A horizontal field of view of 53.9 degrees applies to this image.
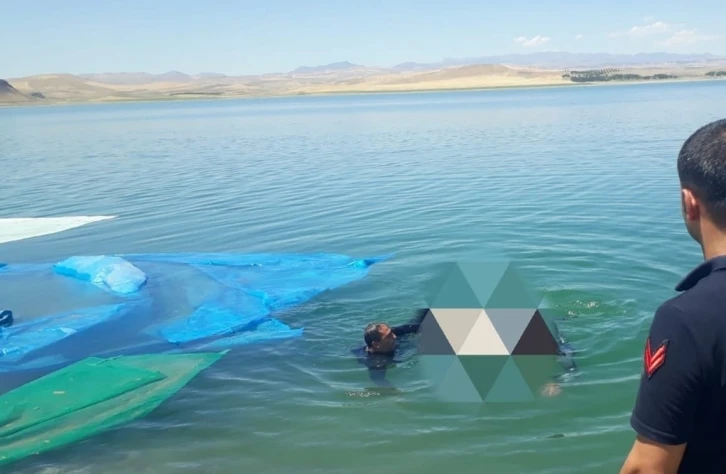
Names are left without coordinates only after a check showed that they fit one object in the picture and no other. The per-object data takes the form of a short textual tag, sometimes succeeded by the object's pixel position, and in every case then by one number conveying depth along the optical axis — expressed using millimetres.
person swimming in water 7531
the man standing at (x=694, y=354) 2014
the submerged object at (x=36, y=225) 15289
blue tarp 8586
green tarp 6395
